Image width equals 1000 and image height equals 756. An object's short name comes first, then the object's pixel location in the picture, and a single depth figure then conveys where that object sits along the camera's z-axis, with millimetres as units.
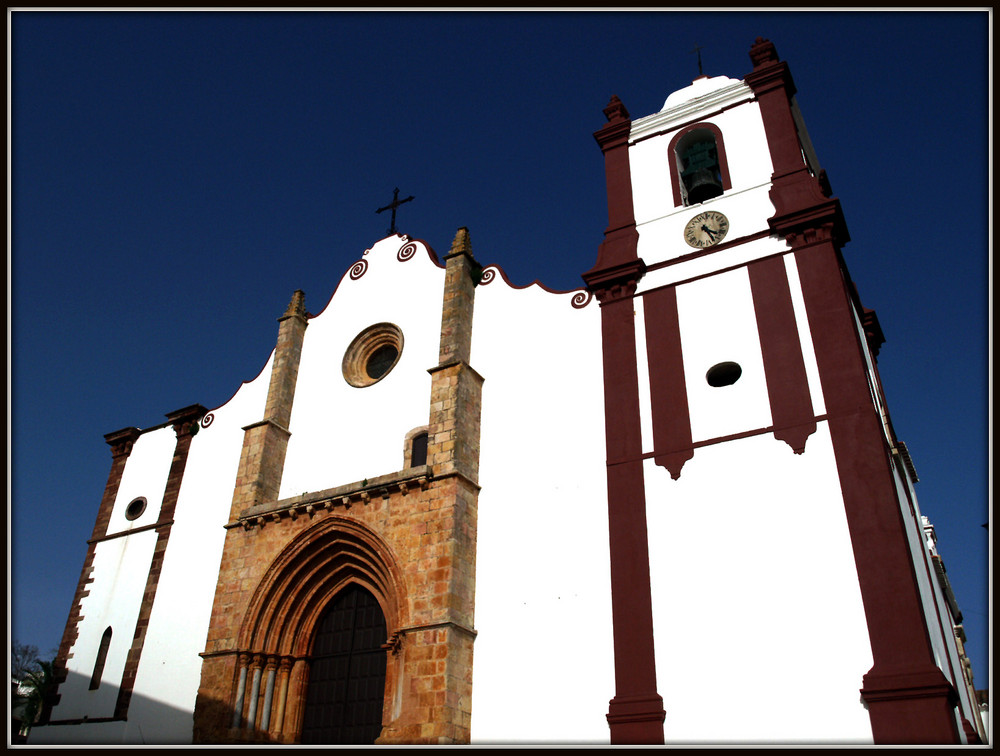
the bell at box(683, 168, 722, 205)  15773
